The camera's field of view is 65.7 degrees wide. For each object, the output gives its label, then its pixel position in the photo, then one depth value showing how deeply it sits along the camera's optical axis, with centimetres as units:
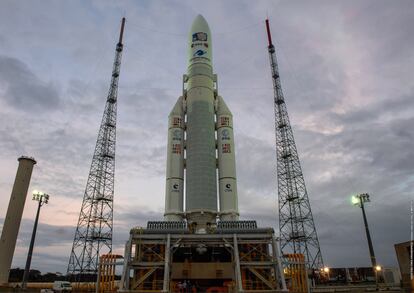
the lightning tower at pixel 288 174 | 6272
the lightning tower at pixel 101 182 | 5747
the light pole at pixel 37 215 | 3938
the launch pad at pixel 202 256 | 3114
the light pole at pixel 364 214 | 4322
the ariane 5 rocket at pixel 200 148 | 4209
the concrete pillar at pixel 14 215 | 5209
